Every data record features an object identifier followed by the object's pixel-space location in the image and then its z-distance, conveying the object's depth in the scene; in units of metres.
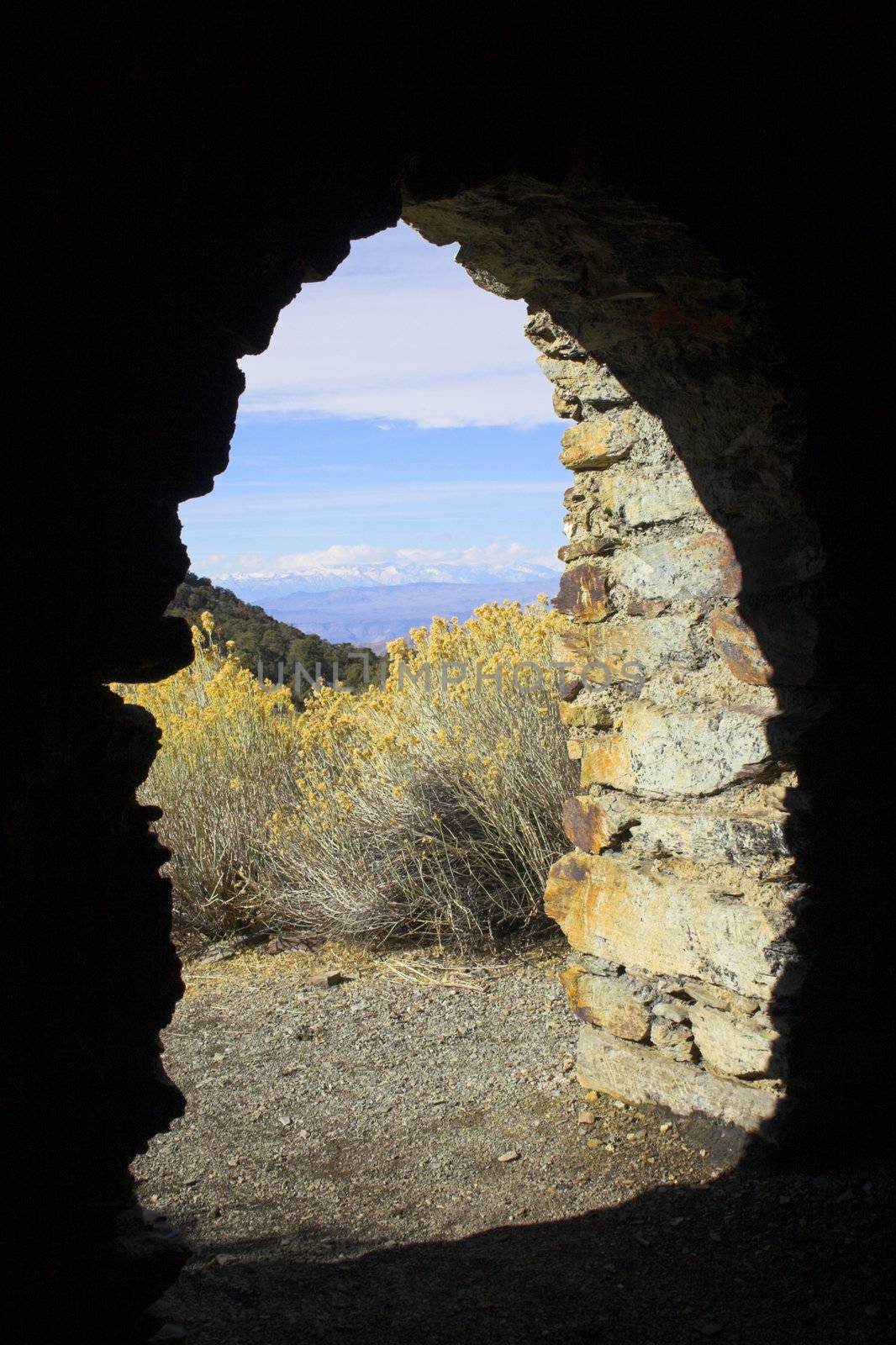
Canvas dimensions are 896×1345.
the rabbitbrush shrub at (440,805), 5.18
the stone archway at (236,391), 1.76
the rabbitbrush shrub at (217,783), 5.73
